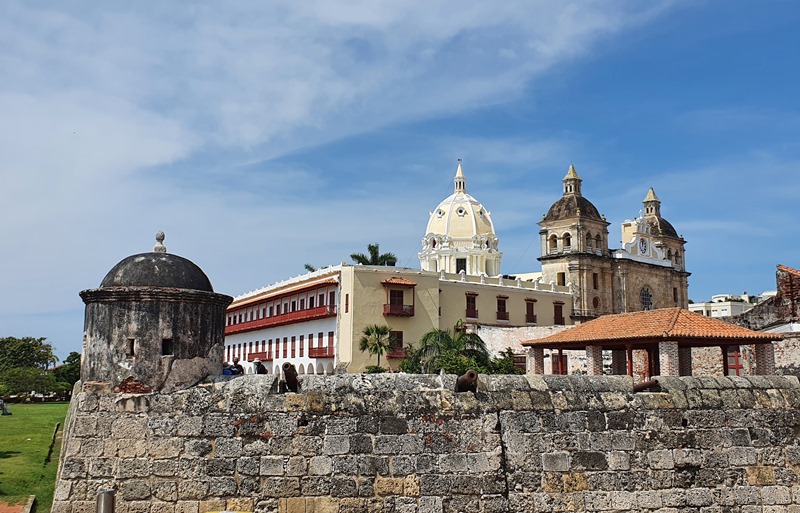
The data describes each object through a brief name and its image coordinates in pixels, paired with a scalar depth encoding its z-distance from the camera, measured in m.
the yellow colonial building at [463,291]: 45.81
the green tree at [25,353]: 59.97
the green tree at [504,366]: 40.13
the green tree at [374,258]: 49.09
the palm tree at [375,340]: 44.56
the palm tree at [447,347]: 39.78
